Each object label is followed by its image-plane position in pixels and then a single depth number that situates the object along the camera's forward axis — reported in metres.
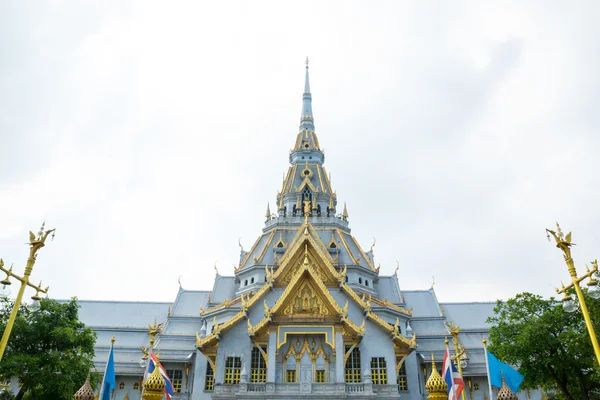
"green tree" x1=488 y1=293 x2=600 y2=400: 23.45
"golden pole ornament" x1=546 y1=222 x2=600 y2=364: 12.61
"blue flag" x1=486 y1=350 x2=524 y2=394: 18.81
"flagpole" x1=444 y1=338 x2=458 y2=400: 19.19
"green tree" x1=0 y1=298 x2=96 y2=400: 24.70
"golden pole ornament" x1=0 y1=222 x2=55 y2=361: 13.74
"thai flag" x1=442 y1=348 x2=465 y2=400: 19.58
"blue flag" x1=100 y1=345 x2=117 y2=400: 18.47
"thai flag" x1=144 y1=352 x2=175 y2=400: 20.81
